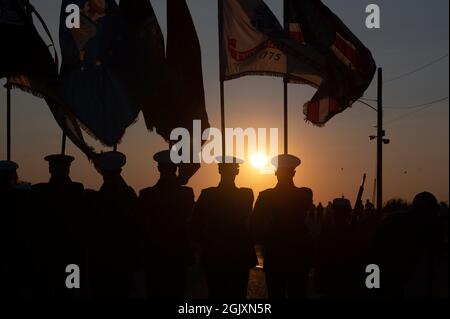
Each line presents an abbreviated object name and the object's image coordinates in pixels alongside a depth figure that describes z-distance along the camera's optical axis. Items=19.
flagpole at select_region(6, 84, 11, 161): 18.72
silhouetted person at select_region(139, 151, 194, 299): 8.96
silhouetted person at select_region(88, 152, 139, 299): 8.85
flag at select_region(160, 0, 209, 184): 14.68
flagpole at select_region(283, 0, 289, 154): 15.55
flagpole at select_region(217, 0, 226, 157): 15.56
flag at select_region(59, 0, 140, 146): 14.16
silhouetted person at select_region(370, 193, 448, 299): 8.45
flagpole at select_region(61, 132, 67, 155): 14.75
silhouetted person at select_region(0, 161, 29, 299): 8.69
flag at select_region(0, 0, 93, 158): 14.24
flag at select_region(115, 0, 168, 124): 14.66
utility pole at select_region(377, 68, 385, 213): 34.97
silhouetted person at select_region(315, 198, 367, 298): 9.86
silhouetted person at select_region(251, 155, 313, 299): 9.01
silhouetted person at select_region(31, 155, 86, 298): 8.82
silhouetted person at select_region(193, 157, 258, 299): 8.95
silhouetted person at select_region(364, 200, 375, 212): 29.34
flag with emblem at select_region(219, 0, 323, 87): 15.29
